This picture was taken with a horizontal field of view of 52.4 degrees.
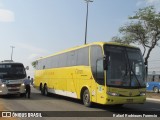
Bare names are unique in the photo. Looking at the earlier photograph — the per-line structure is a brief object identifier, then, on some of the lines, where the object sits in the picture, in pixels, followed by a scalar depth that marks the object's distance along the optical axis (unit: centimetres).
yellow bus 757
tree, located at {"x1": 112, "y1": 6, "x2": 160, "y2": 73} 1797
